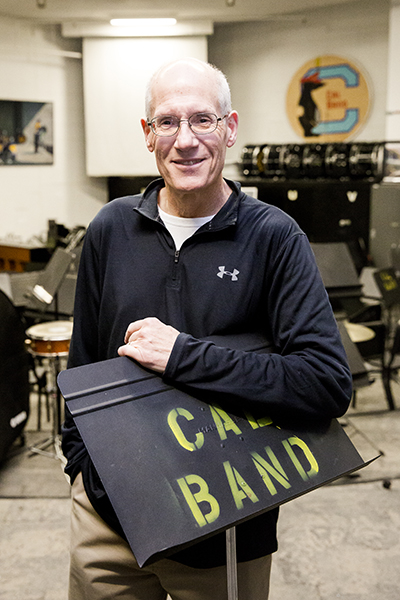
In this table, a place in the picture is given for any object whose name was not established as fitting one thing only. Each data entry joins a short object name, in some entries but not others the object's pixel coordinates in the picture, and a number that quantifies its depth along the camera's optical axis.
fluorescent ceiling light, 8.50
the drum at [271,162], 7.72
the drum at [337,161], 7.20
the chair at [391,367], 4.92
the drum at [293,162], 7.50
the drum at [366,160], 7.06
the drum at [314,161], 7.36
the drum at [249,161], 7.98
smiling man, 1.25
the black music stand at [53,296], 4.12
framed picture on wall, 8.71
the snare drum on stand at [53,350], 3.91
